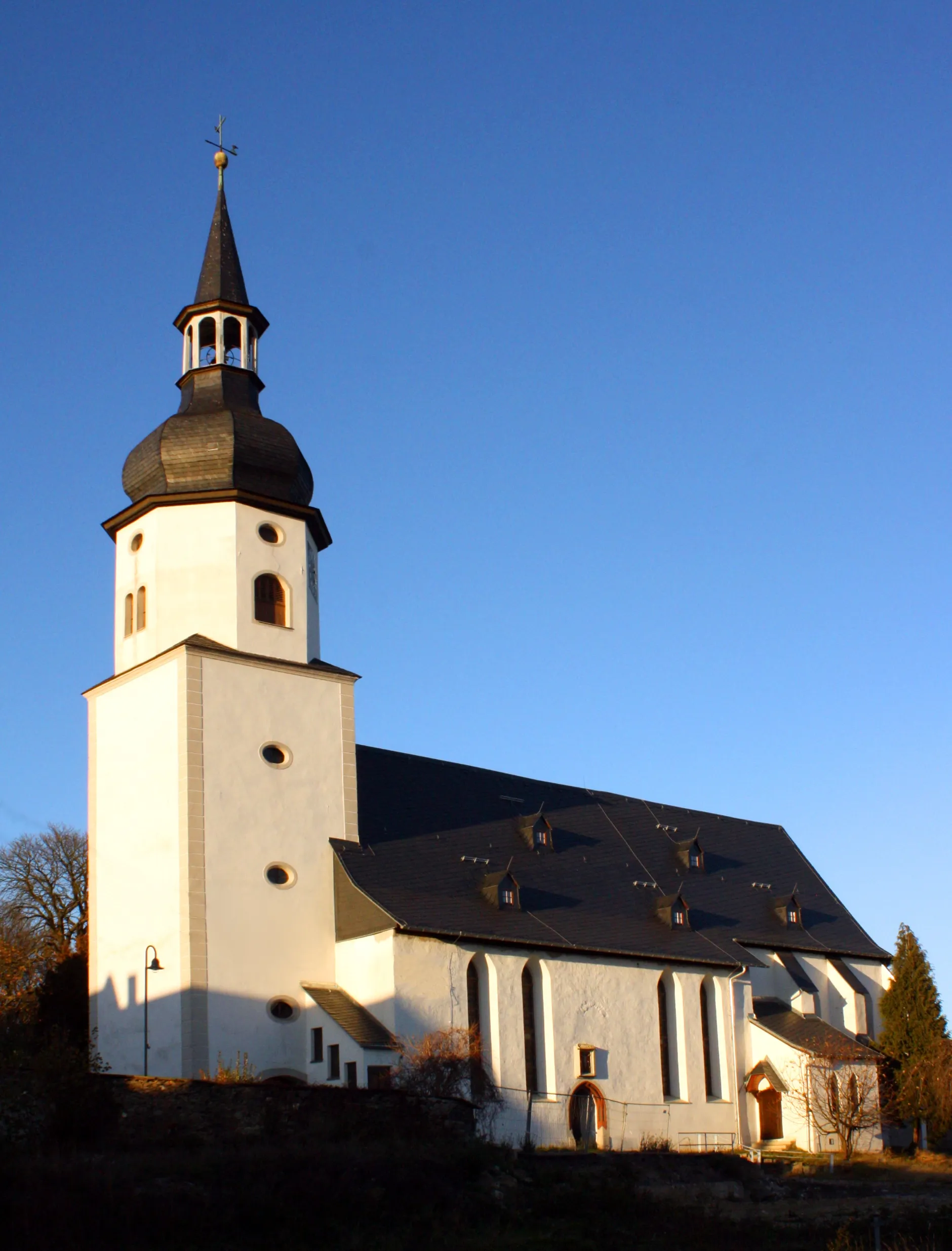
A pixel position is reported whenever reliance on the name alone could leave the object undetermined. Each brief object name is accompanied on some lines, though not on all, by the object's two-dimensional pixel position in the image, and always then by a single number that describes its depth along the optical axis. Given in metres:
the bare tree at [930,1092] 38.44
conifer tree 38.75
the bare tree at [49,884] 50.84
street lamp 31.23
